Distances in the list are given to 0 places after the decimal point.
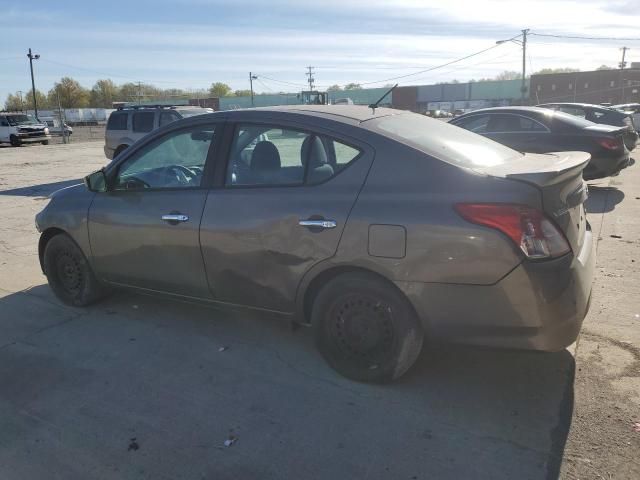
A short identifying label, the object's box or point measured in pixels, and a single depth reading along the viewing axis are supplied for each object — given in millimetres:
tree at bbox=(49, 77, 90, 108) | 109438
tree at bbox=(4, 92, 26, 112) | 112938
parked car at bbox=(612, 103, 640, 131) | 22805
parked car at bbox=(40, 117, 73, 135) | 39306
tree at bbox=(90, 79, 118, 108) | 114188
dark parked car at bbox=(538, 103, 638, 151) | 12461
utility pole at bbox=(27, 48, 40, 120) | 66062
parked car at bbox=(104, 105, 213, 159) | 13812
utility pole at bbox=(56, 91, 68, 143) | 33850
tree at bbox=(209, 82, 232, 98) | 131500
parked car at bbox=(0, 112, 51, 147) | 30422
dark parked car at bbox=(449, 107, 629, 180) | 9125
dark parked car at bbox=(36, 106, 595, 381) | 2793
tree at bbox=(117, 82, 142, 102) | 108500
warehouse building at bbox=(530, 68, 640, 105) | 65500
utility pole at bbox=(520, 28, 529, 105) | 57625
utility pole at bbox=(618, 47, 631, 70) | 81625
